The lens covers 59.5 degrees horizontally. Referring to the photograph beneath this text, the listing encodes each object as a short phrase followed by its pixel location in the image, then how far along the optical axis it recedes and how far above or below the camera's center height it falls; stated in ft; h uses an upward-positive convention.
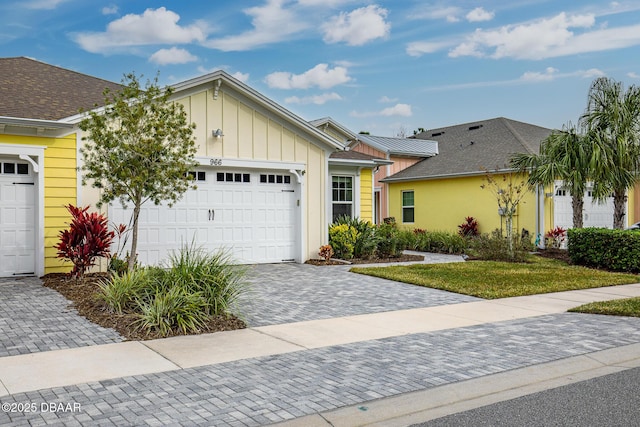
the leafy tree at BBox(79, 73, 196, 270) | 31.96 +4.60
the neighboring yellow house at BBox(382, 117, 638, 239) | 69.82 +4.81
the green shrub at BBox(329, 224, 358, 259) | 54.60 -1.43
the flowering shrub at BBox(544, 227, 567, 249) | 67.56 -1.64
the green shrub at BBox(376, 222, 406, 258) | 57.41 -1.83
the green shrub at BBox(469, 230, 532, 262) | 54.65 -2.52
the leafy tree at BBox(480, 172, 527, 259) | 68.62 +4.93
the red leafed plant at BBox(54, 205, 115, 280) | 37.42 -0.90
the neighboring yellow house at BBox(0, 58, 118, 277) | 38.93 +3.19
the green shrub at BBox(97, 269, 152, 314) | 26.67 -3.08
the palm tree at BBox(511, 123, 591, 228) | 55.06 +6.07
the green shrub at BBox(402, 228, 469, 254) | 66.28 -2.13
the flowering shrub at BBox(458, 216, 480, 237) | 75.72 -0.49
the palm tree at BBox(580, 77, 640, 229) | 53.57 +7.85
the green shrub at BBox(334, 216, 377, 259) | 55.57 -1.28
